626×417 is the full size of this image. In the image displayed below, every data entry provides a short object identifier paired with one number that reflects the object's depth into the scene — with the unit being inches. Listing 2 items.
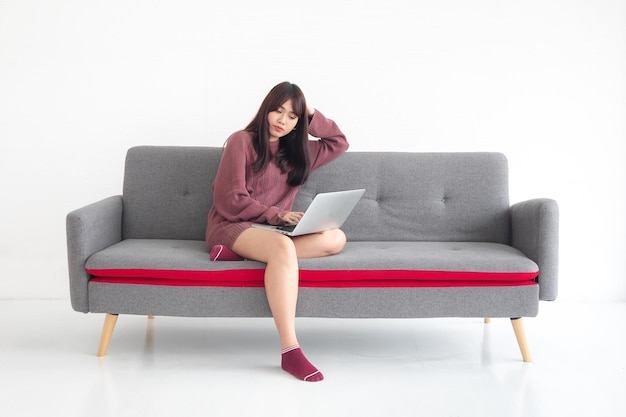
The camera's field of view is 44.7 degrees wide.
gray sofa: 112.8
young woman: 109.4
